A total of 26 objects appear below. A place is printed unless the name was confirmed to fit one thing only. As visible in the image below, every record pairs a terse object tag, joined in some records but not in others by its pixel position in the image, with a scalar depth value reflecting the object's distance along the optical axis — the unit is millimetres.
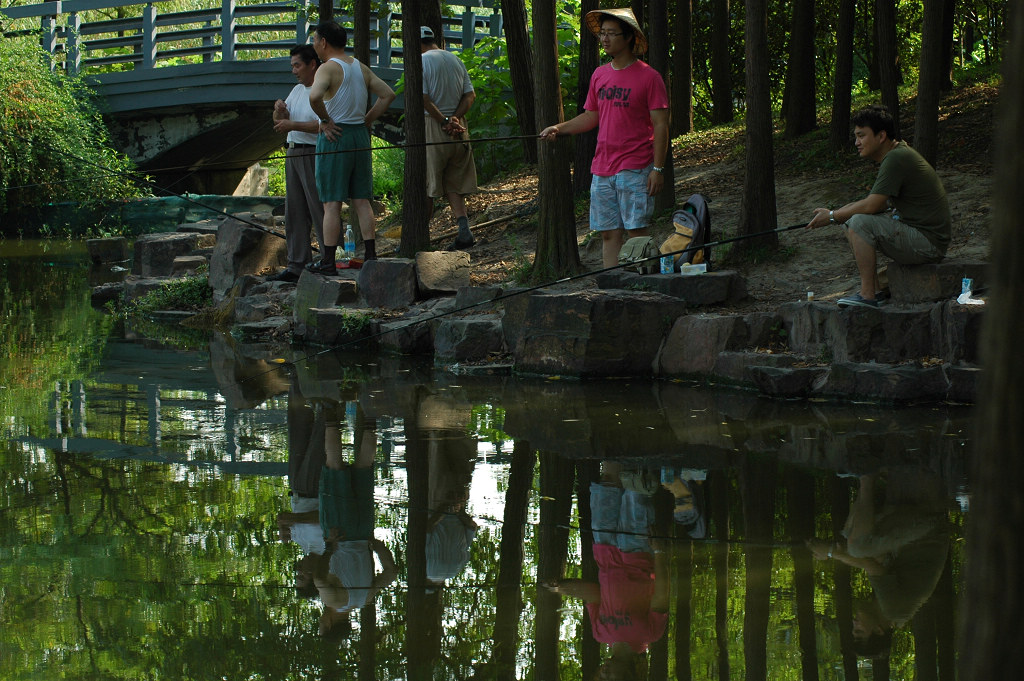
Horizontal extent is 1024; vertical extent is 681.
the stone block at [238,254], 21859
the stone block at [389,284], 17875
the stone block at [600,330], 13773
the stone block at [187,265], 25078
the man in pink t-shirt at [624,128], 14633
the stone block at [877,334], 12367
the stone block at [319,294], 17891
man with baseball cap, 20891
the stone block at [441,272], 17937
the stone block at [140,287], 23594
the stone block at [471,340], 15125
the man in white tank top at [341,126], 18109
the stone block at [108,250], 32625
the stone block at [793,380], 12344
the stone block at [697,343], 13382
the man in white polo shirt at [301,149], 18703
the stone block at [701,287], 14836
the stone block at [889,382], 11727
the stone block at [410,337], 16312
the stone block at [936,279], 12586
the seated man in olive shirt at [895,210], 12695
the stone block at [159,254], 26516
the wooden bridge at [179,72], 47812
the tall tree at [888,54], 22344
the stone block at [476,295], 16141
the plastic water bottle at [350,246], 21881
